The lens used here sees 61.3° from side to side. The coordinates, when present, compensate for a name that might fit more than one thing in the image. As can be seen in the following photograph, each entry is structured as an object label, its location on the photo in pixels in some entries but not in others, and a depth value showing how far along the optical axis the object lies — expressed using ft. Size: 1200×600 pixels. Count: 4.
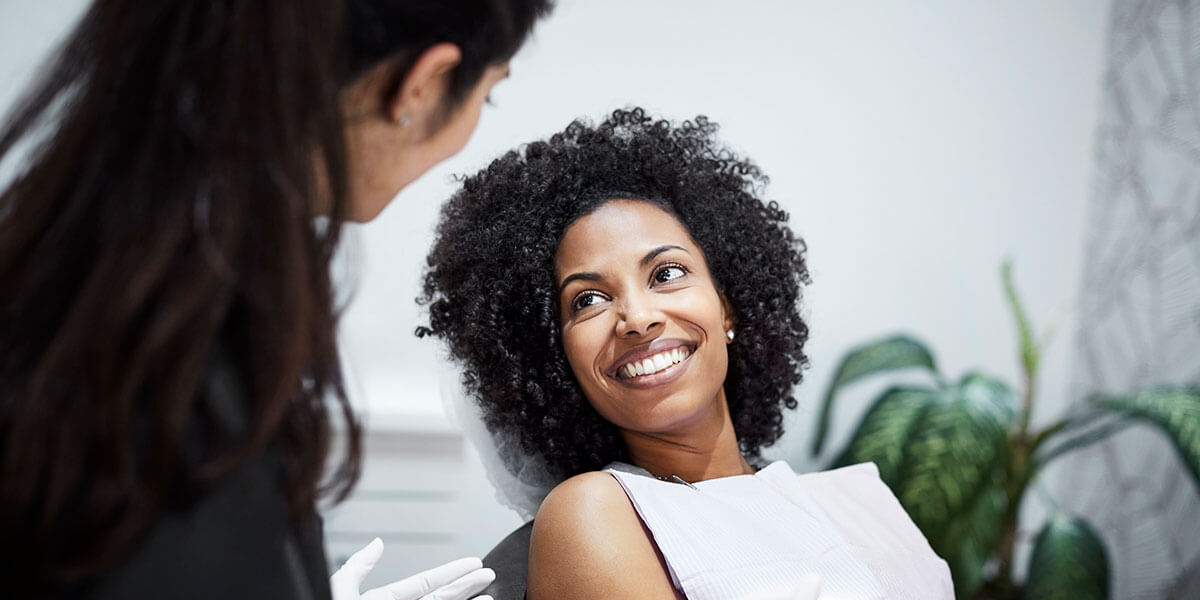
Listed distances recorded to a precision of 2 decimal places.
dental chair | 4.85
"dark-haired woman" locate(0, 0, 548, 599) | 2.17
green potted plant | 7.67
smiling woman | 4.42
